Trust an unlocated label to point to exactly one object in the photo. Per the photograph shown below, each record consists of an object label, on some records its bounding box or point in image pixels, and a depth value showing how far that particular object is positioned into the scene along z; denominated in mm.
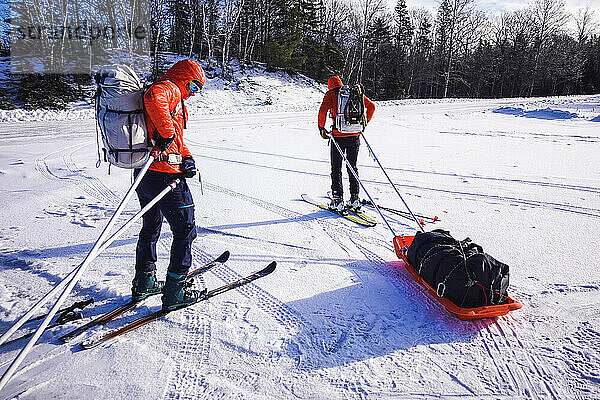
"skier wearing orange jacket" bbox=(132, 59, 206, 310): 2627
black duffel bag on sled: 3027
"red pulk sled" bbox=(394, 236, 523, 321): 2945
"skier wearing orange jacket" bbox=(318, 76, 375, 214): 5570
